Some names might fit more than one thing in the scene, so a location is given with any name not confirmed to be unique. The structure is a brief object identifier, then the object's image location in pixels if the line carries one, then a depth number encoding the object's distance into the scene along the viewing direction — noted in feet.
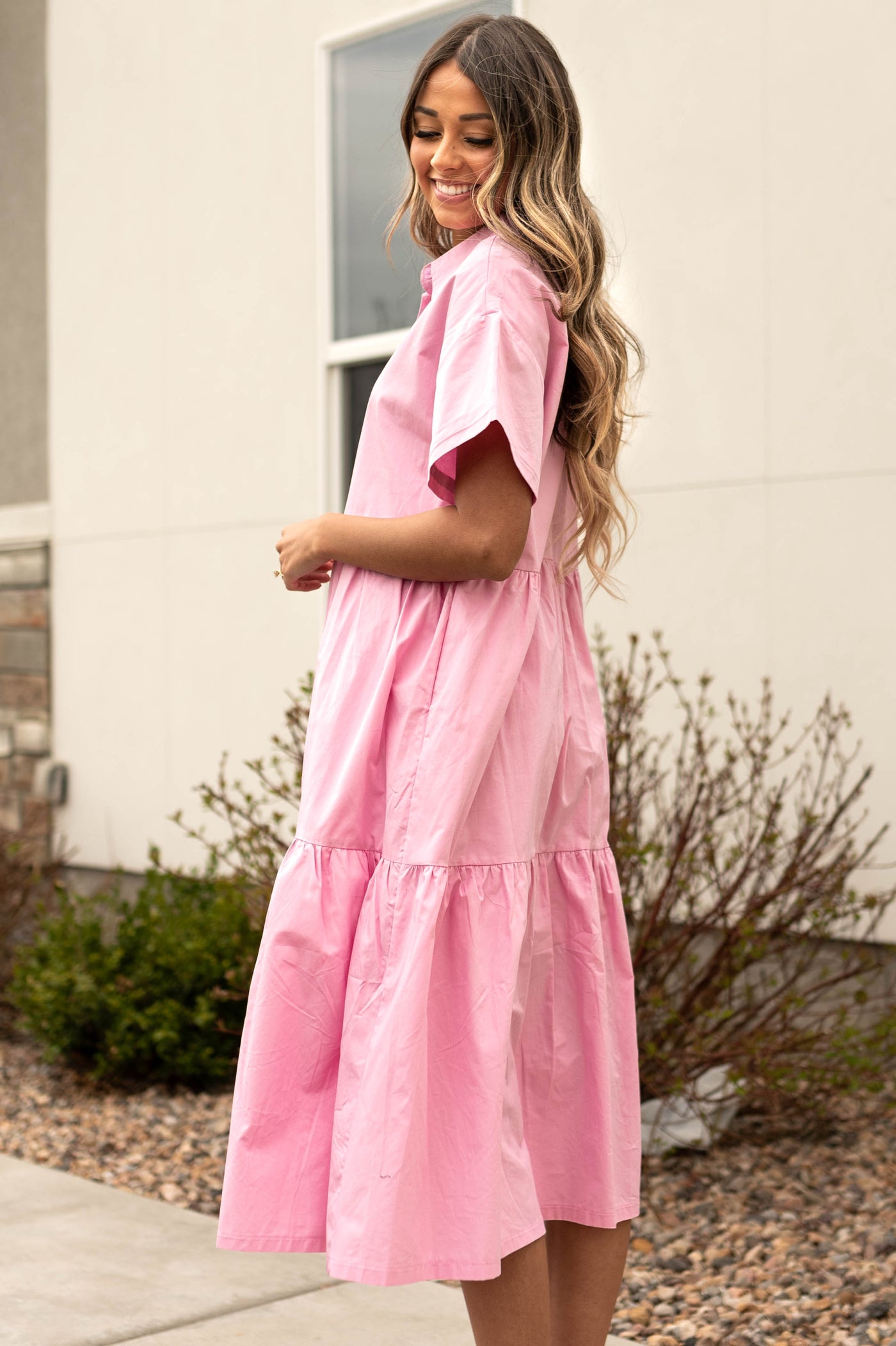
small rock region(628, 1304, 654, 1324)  8.72
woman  5.36
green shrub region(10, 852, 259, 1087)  13.52
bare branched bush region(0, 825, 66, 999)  16.47
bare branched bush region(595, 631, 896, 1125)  10.97
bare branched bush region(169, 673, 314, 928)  11.80
